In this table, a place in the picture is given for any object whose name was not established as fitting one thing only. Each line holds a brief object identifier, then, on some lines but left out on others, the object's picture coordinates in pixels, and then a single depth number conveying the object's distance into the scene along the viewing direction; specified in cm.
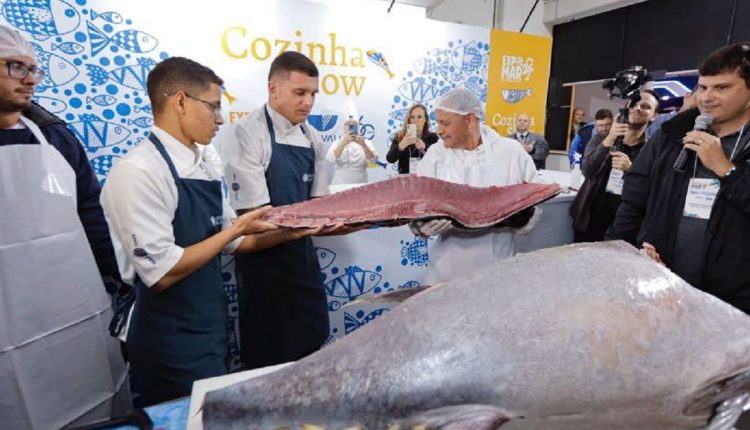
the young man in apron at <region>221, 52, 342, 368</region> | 213
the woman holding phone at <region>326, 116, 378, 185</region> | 421
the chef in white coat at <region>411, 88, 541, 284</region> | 218
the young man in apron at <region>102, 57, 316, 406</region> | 130
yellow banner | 571
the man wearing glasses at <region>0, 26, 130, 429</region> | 155
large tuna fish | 66
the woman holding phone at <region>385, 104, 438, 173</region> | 441
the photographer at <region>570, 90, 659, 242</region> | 268
